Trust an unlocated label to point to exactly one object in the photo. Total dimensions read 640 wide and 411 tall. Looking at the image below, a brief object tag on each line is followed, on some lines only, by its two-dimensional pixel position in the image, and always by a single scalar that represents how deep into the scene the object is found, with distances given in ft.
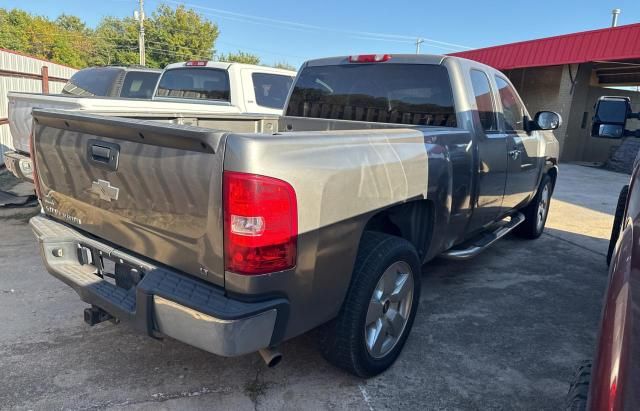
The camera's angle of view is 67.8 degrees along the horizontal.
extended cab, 6.70
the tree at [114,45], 175.11
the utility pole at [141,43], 126.12
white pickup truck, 17.46
